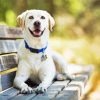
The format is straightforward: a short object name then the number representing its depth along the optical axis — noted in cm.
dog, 457
